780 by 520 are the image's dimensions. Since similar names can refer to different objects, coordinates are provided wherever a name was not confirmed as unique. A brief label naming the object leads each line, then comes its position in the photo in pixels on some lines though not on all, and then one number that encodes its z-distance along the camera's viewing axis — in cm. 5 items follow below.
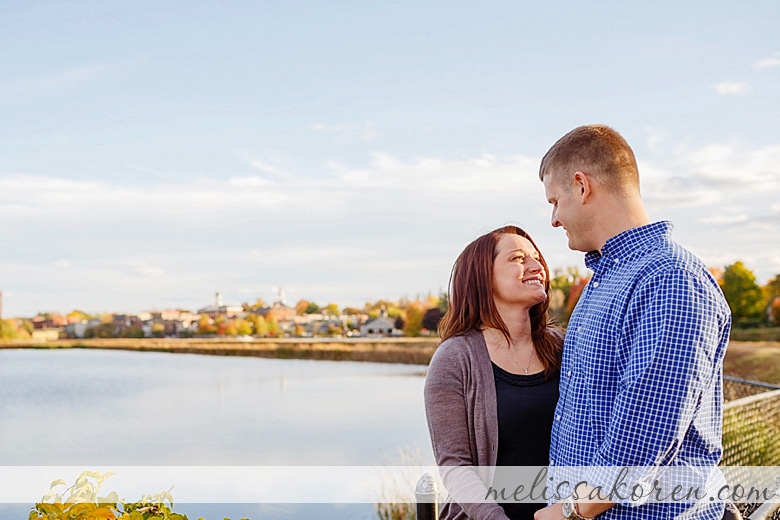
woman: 216
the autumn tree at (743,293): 2550
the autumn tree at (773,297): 2645
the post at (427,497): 238
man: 169
